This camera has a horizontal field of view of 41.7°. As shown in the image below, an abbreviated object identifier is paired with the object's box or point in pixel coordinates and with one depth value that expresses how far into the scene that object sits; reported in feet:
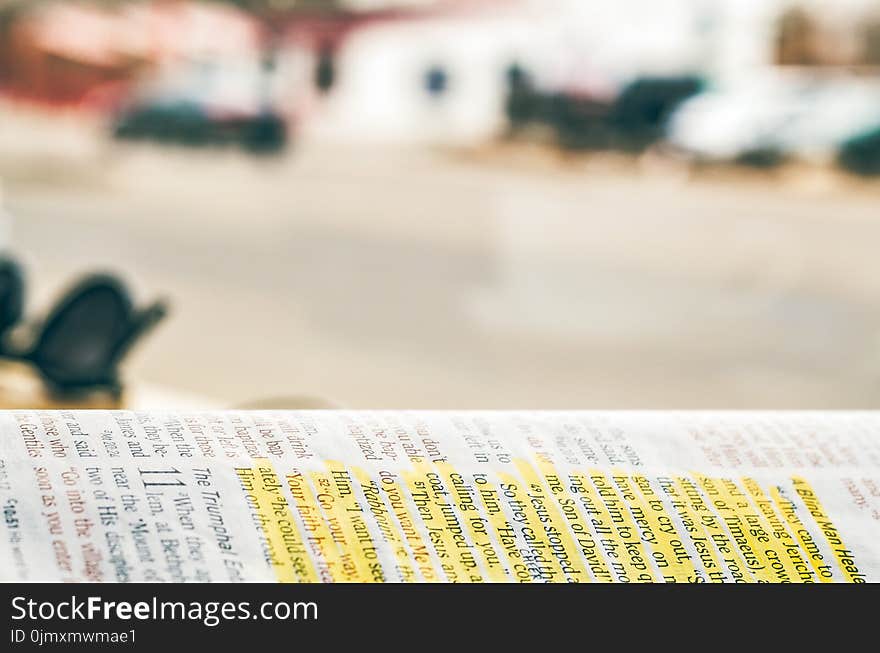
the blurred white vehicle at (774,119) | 27.48
